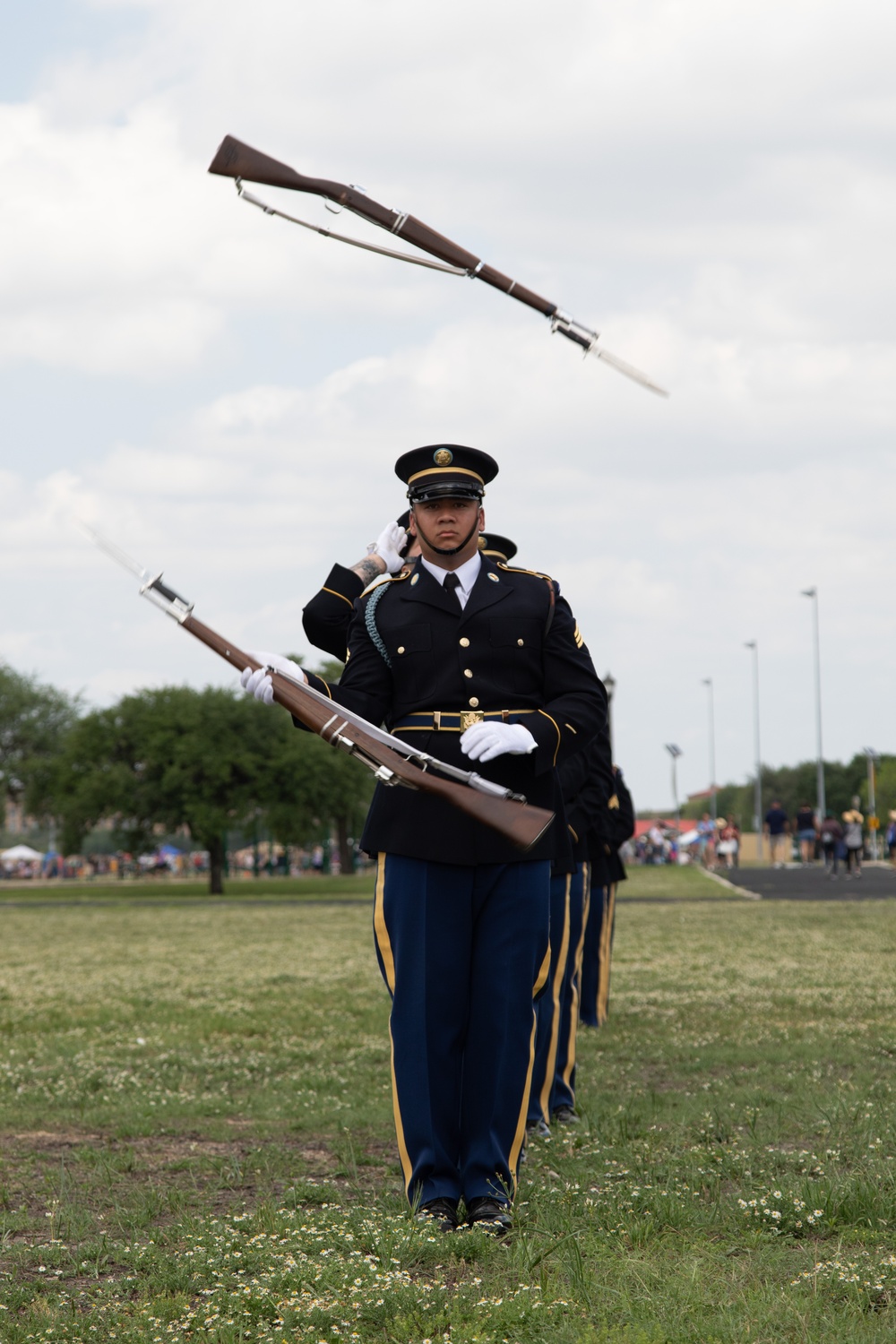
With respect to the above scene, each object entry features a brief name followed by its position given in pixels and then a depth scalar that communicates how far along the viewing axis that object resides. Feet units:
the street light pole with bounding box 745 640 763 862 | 279.36
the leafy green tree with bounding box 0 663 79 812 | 263.08
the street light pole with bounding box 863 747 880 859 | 187.19
